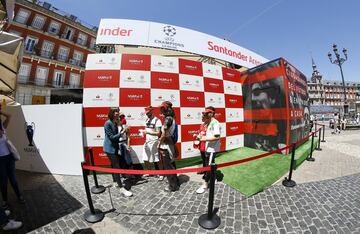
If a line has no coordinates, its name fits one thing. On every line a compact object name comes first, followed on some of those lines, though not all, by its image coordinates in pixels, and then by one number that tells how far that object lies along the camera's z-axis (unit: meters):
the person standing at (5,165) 2.74
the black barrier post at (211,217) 2.39
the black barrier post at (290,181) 3.80
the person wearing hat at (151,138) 3.84
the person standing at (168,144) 3.52
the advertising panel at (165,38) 5.21
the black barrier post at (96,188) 3.61
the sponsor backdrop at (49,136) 4.38
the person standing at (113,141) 3.43
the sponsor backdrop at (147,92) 4.61
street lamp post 14.61
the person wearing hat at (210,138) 3.44
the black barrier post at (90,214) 2.64
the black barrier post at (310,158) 5.81
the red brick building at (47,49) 19.69
